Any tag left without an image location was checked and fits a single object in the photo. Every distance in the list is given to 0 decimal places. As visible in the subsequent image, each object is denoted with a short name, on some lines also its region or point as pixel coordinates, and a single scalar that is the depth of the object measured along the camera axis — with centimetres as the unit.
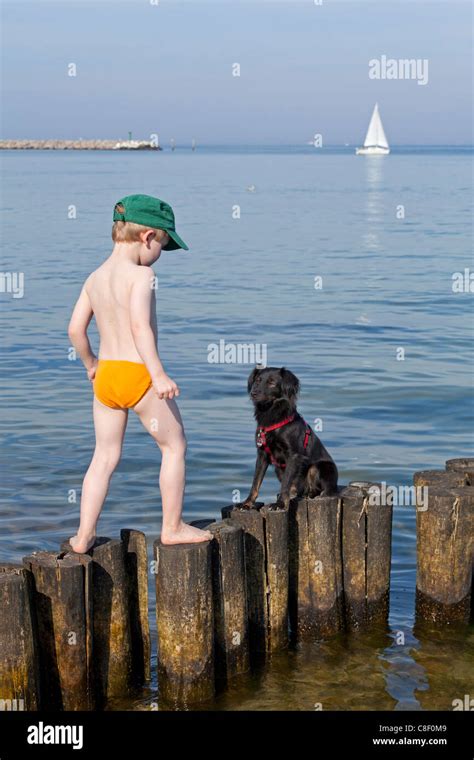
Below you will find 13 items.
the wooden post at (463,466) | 777
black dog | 726
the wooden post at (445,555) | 729
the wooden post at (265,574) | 672
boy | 597
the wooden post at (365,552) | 718
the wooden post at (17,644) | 566
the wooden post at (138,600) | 636
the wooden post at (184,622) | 616
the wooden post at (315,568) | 702
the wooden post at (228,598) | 640
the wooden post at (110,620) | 620
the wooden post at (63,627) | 594
